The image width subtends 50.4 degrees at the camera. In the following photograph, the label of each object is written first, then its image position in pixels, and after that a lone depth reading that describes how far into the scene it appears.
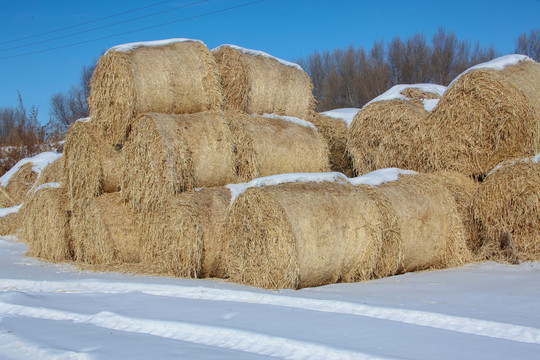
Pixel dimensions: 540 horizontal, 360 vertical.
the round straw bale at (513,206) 6.82
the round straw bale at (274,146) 7.58
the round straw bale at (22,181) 12.59
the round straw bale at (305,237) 5.75
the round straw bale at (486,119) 7.57
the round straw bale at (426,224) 6.73
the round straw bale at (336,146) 9.95
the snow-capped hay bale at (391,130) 8.49
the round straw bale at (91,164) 7.66
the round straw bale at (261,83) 8.20
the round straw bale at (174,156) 6.82
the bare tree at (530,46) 28.47
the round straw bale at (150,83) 7.25
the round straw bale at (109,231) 7.37
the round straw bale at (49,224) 8.02
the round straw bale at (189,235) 6.52
